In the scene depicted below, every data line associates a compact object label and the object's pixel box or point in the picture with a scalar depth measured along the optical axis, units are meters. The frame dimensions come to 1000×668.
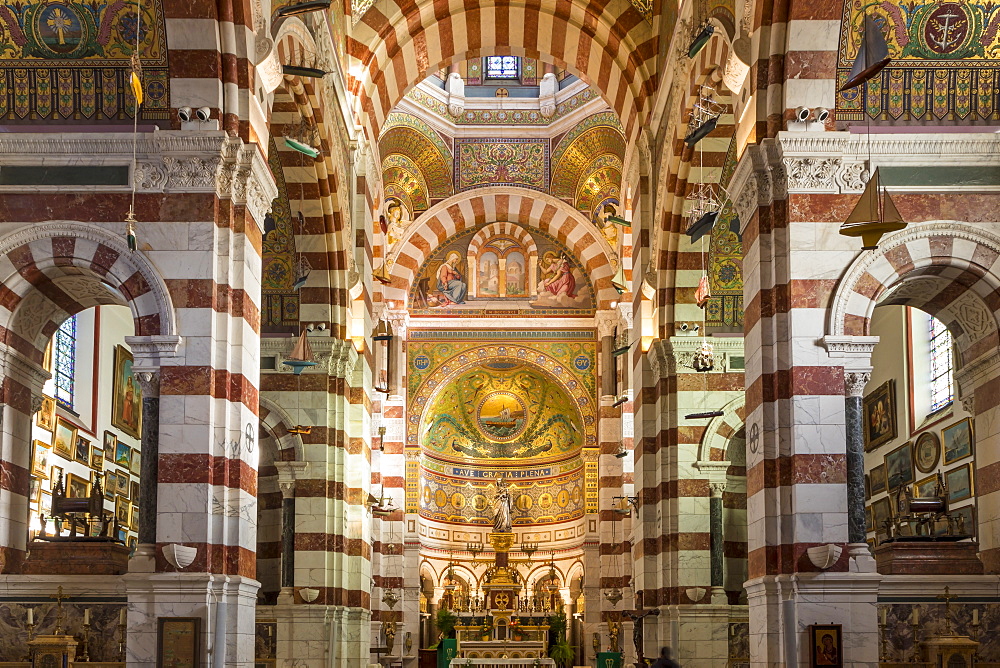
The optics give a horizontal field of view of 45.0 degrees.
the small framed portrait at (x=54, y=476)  18.09
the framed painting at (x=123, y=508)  20.28
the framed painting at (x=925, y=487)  17.82
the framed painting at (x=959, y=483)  16.50
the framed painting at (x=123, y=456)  21.16
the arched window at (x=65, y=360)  19.05
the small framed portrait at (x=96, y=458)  19.86
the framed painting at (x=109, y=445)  20.64
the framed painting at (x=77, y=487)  18.75
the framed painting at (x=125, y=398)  21.22
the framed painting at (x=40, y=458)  17.52
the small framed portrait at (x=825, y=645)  11.21
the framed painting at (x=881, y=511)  20.06
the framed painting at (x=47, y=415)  17.68
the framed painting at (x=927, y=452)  17.81
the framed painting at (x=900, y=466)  19.14
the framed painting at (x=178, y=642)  11.30
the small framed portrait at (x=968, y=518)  16.22
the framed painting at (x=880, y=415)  20.17
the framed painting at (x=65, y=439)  18.38
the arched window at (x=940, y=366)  18.42
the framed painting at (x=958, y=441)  16.50
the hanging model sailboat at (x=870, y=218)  10.48
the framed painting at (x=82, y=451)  19.17
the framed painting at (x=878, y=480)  20.50
